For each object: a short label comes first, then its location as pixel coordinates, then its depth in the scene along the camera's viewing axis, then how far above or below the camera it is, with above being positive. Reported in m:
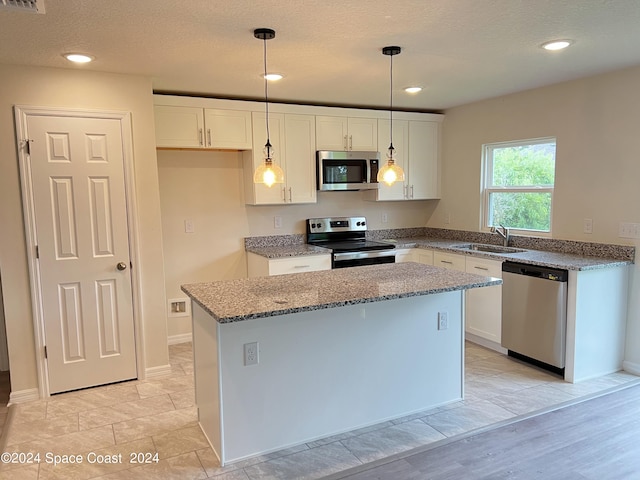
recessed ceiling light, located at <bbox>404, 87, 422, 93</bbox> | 4.05 +0.94
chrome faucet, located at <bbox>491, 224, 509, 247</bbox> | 4.45 -0.39
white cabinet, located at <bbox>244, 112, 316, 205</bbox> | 4.37 +0.39
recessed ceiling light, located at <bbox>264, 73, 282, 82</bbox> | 3.46 +0.92
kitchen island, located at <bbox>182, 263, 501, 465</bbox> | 2.42 -0.91
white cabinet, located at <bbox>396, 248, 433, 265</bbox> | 4.76 -0.63
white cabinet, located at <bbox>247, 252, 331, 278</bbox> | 4.18 -0.62
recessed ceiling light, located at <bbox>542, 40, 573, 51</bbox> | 2.78 +0.91
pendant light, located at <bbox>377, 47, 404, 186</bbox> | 2.86 +0.15
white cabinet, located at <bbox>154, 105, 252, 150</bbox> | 3.97 +0.63
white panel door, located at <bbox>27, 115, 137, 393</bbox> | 3.27 -0.34
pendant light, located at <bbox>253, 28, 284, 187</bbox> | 2.65 +0.15
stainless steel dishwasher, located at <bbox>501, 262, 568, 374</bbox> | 3.45 -0.95
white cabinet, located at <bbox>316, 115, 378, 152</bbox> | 4.67 +0.65
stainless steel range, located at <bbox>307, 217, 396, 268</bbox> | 4.46 -0.49
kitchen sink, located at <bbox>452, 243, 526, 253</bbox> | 4.32 -0.53
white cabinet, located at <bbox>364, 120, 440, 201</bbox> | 5.02 +0.41
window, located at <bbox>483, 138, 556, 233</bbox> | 4.20 +0.10
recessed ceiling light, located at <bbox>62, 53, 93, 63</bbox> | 2.90 +0.92
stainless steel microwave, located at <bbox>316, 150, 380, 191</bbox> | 4.64 +0.27
